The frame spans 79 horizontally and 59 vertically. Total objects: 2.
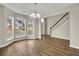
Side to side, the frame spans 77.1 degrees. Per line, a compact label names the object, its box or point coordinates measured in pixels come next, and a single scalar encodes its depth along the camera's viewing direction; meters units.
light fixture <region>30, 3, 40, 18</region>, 1.58
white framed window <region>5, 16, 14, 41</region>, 2.34
